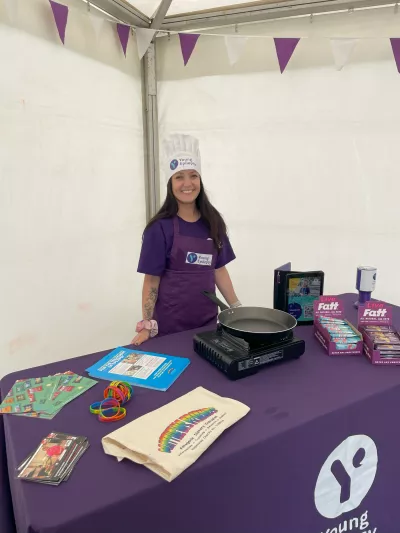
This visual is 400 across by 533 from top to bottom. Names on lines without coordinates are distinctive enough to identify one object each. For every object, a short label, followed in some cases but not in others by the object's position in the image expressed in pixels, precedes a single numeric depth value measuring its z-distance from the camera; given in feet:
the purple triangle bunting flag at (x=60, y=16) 6.16
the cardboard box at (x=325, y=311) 4.45
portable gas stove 3.62
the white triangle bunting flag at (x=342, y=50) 7.01
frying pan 3.78
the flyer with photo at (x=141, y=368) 3.61
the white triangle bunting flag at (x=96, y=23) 6.92
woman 5.56
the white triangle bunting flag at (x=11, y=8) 5.49
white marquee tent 6.42
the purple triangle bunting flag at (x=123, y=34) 7.52
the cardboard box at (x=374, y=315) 4.50
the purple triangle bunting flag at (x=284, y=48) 7.16
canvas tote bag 2.57
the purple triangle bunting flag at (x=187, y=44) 7.55
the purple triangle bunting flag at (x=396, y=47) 6.84
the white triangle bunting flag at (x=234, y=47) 7.34
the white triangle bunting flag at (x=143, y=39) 7.69
